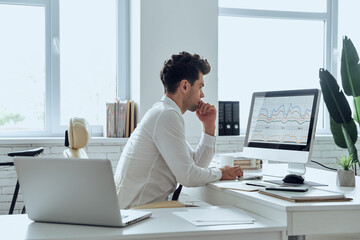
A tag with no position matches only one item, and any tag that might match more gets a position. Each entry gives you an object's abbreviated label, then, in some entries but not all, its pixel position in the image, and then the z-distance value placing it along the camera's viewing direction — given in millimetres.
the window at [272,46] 4426
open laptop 1610
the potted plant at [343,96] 2756
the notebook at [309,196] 1814
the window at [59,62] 3908
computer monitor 2361
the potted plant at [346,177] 2230
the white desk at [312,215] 1740
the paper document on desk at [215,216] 1730
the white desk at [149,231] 1566
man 2279
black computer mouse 2277
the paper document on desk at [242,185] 2133
